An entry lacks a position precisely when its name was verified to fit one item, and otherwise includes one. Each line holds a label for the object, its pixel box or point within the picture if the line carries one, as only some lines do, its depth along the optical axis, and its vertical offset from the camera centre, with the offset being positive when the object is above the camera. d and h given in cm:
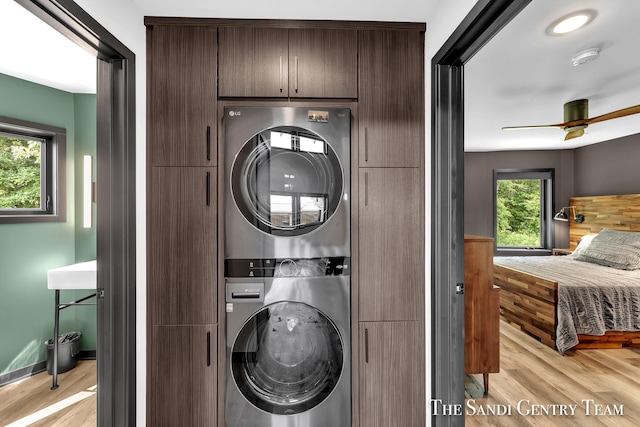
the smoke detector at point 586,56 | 220 +103
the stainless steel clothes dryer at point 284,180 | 185 +18
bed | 318 -80
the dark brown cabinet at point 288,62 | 189 +84
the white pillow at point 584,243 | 463 -46
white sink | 228 -44
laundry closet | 186 -7
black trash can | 250 -106
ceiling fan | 302 +87
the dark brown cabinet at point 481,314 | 236 -73
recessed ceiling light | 179 +104
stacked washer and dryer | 186 -30
